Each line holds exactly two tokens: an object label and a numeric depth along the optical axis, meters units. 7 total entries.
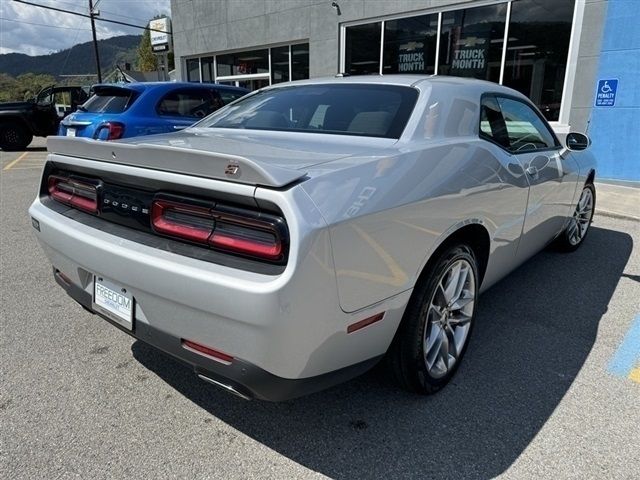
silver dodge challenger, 1.67
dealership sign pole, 30.41
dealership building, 8.28
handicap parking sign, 8.31
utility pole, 30.62
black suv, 14.45
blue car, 7.02
